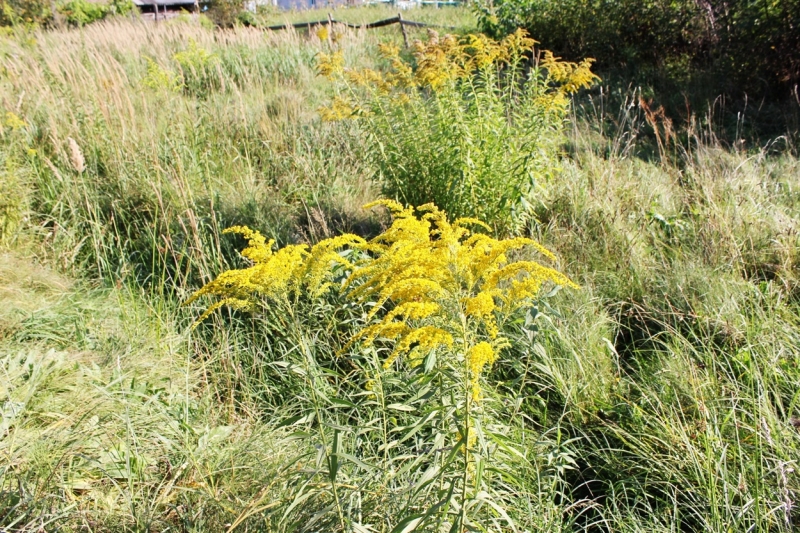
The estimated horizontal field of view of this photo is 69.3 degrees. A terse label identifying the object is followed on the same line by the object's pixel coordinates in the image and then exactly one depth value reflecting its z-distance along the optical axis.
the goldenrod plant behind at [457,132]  3.70
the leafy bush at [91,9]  17.73
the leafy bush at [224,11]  19.53
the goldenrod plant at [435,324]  1.57
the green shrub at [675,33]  6.47
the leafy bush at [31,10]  15.51
